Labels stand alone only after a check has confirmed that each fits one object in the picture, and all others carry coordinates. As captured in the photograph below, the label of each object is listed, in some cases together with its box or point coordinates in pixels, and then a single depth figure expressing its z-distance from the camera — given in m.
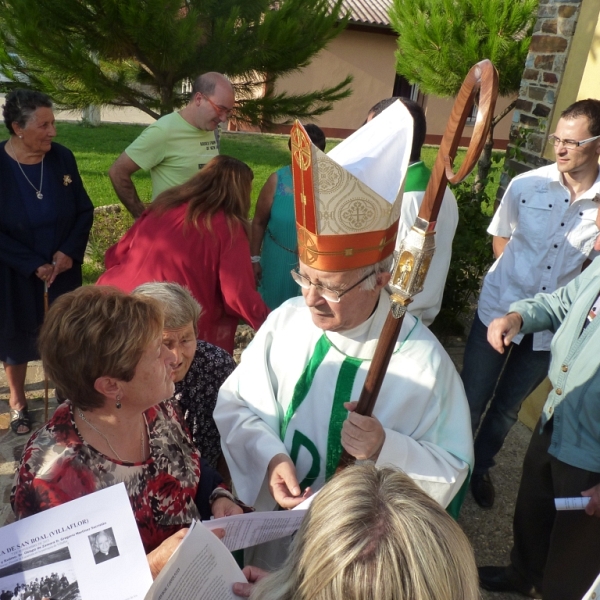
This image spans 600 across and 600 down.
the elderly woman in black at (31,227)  3.36
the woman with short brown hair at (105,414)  1.53
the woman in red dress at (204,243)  2.73
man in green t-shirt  3.83
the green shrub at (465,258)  4.72
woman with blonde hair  0.95
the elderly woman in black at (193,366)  2.07
